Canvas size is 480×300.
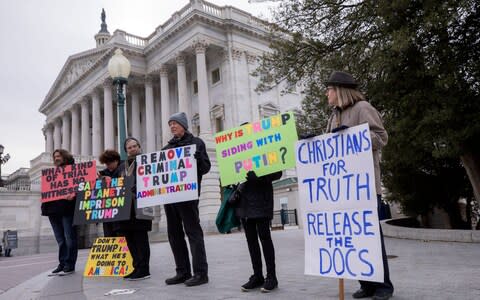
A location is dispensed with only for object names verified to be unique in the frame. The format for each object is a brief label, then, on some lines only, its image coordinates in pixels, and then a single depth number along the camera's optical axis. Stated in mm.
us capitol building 30030
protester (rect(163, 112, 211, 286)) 5406
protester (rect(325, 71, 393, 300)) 3908
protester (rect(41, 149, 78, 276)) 7477
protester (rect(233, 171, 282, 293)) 4719
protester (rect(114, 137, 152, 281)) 6328
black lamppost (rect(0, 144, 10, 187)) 42306
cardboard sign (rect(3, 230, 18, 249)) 20625
